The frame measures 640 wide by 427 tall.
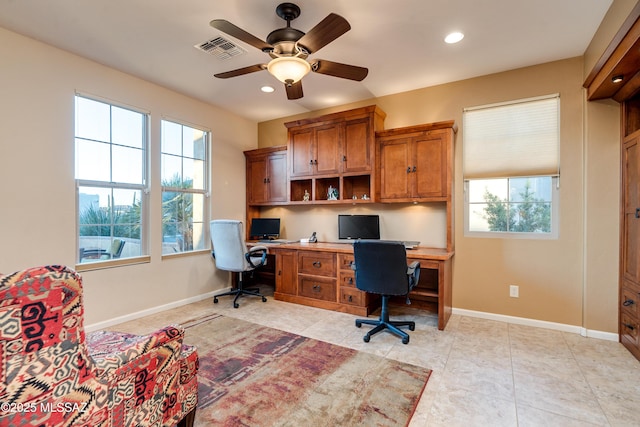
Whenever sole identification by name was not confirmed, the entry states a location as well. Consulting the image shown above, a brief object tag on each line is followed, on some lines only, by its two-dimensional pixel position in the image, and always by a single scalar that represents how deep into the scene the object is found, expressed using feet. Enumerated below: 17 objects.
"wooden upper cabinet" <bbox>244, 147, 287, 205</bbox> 15.33
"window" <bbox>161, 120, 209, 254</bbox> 12.74
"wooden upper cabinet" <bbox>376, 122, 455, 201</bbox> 11.14
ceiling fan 6.36
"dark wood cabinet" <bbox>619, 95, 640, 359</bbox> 8.18
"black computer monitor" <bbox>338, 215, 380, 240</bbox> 13.08
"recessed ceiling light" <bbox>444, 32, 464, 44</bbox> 8.62
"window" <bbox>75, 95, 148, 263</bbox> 10.12
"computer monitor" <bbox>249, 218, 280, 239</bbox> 16.06
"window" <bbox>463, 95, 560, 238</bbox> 10.37
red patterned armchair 3.01
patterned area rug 5.90
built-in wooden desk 10.80
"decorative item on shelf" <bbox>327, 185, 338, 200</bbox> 14.00
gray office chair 12.67
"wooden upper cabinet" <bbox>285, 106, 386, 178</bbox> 12.44
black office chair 8.97
